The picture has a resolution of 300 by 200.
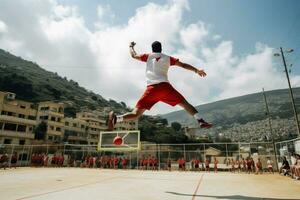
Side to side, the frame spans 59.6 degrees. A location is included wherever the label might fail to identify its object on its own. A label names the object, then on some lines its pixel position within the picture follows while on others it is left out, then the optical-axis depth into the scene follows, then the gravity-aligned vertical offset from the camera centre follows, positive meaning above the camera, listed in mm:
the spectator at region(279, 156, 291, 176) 15320 +210
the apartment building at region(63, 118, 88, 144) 68250 +10486
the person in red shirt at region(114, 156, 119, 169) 25728 +794
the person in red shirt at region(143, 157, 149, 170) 24838 +588
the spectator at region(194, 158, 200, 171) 23428 +561
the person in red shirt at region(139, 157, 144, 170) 24969 +594
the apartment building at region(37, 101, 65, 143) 60594 +11804
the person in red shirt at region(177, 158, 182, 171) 23888 +566
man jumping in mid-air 5391 +1572
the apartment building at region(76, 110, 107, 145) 80938 +14429
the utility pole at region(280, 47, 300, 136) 21730 +6601
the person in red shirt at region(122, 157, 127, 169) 25516 +694
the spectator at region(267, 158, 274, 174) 20891 +361
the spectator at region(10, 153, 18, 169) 23881 +806
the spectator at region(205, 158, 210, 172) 22906 +380
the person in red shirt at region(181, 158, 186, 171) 23761 +612
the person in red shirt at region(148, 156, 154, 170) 24716 +583
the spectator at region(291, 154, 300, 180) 12000 +117
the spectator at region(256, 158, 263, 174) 20602 +271
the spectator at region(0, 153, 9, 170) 21612 +933
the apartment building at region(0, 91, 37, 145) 45281 +8379
